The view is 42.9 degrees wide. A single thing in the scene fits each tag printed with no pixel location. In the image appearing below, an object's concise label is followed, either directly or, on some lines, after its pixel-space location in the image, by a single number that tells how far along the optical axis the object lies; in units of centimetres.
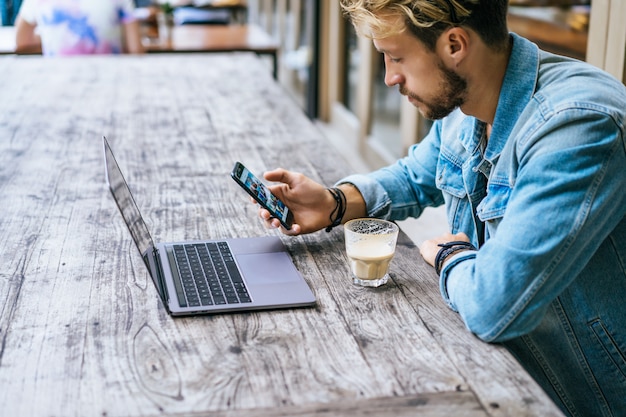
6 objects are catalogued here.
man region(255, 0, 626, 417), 117
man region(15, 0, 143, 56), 372
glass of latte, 136
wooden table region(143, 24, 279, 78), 431
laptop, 129
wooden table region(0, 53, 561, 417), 103
